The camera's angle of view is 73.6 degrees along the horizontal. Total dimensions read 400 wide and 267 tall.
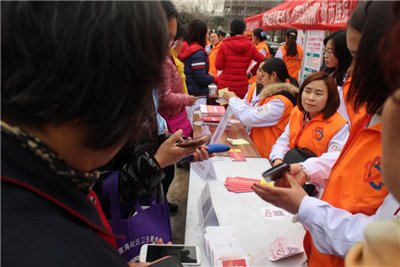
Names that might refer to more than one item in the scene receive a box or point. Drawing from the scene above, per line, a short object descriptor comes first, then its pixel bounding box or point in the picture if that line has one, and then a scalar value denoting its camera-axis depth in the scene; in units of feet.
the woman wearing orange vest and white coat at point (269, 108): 9.15
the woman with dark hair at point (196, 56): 13.04
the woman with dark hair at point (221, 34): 28.23
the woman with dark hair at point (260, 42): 20.39
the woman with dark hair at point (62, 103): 1.38
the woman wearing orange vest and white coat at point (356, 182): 2.93
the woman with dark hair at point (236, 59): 15.46
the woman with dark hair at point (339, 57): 8.98
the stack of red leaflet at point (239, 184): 6.29
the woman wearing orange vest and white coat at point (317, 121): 6.82
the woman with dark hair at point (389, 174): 1.14
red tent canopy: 13.35
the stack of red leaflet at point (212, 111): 11.53
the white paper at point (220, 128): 7.45
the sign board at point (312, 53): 18.92
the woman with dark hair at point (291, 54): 20.04
